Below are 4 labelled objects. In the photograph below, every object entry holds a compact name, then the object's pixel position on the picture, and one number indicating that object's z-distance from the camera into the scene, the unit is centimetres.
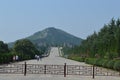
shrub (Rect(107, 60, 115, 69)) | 3610
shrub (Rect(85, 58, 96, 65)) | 5227
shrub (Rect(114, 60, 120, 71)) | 3265
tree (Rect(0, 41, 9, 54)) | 10765
